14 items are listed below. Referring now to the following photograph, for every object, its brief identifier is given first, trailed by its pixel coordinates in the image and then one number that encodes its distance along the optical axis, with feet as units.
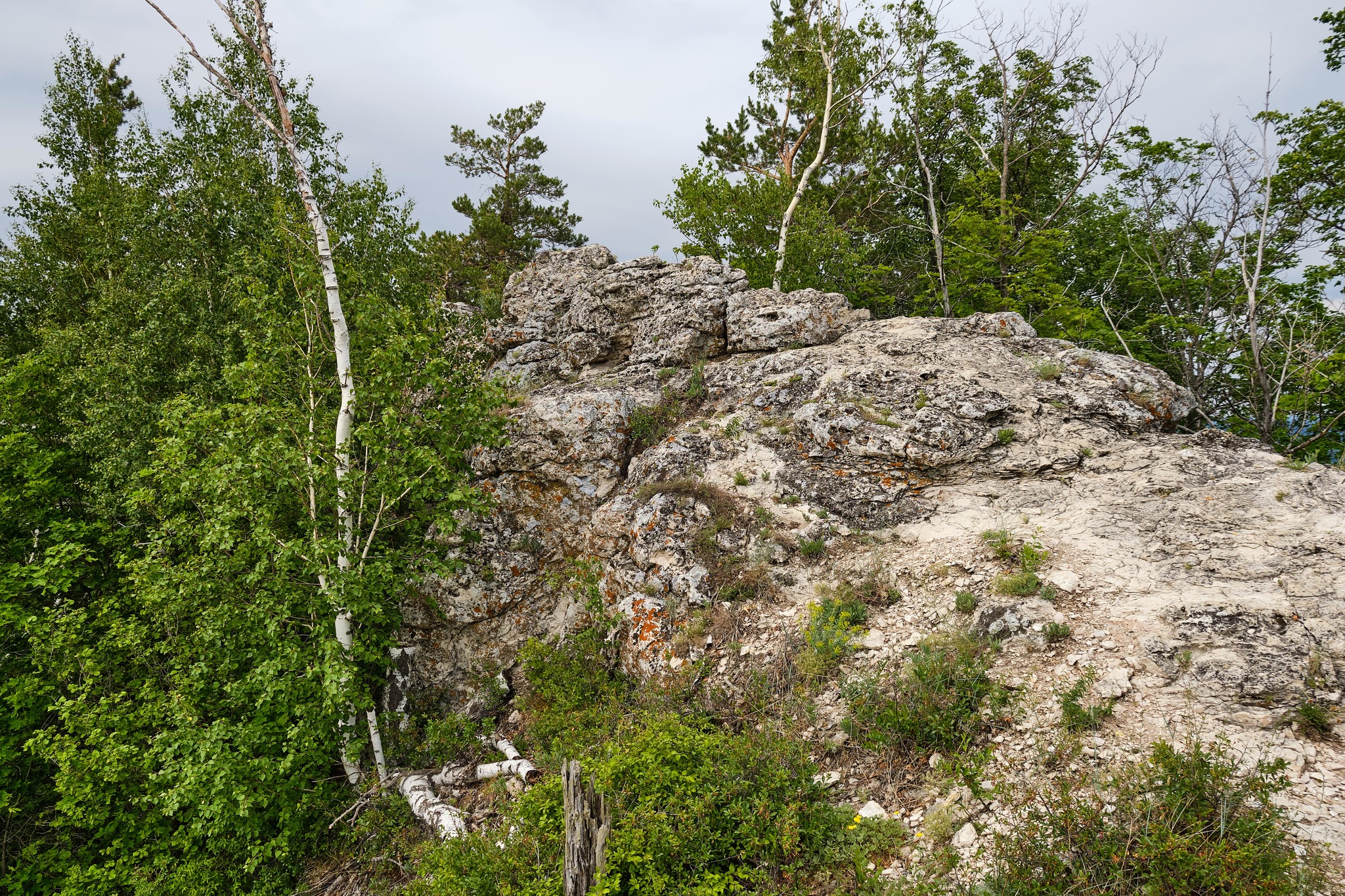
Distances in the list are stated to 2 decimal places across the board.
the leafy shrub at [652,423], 40.24
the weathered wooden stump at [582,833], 15.98
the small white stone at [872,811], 17.98
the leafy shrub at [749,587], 28.14
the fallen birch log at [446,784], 25.13
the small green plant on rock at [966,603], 23.72
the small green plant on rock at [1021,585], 23.29
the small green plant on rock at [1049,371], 35.81
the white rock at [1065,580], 23.15
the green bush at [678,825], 16.75
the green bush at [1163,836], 12.88
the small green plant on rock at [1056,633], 21.06
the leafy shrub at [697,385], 42.52
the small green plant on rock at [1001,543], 25.86
